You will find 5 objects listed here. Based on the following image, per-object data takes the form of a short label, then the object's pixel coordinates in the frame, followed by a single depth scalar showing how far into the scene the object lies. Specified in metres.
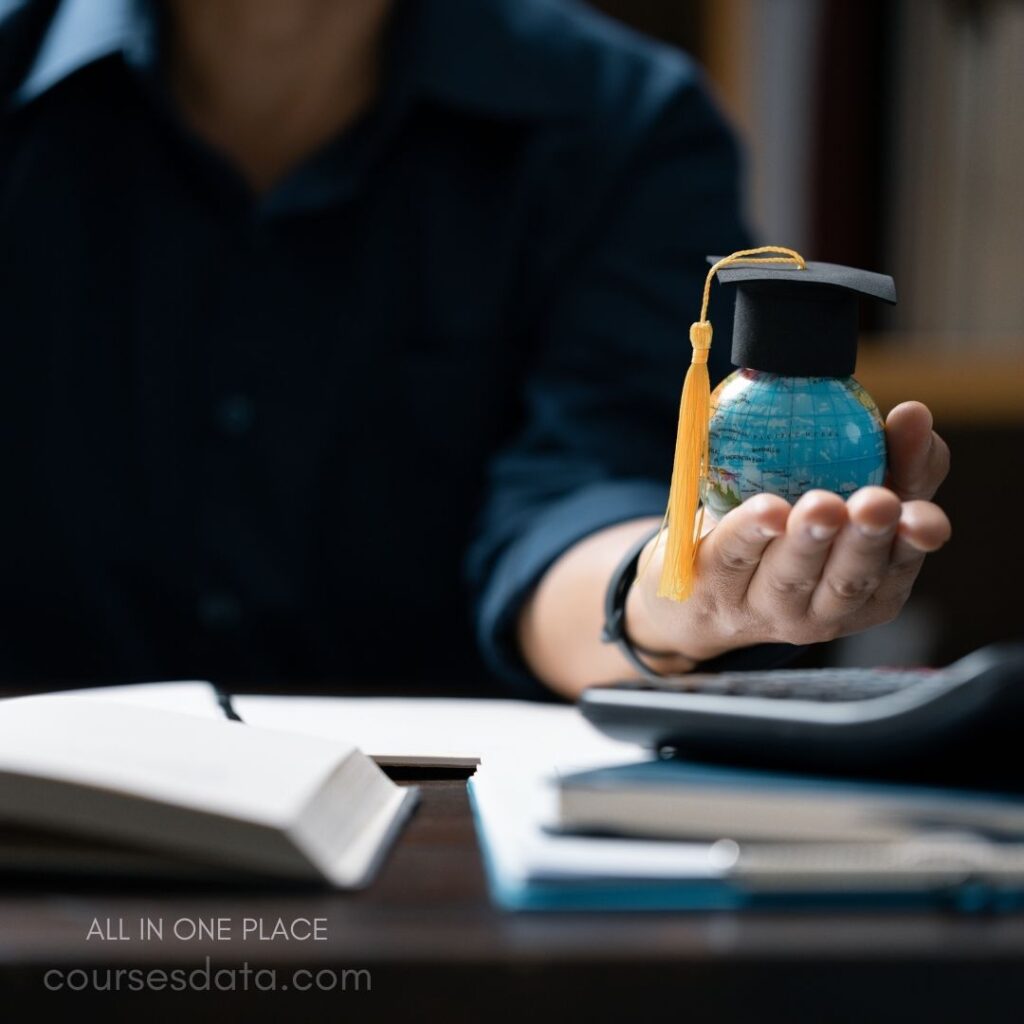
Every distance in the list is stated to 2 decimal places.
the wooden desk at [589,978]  0.92
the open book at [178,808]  0.98
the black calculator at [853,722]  0.97
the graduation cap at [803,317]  1.06
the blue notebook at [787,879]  0.95
